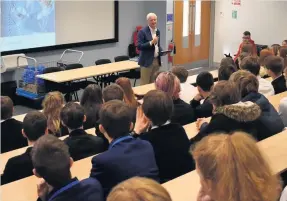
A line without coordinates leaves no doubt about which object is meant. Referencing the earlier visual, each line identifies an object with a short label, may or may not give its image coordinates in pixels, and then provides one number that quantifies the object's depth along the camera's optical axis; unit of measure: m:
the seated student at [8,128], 3.78
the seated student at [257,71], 5.07
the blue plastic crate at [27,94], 7.23
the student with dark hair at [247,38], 8.90
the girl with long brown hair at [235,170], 1.68
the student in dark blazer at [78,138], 3.20
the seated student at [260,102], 3.57
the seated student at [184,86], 5.20
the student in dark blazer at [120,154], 2.46
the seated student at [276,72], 5.16
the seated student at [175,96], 4.11
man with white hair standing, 7.09
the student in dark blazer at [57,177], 2.08
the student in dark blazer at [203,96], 4.37
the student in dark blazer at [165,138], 2.98
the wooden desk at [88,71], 6.76
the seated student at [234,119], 3.26
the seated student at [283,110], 4.19
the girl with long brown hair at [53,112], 3.96
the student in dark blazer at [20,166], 2.93
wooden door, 10.27
